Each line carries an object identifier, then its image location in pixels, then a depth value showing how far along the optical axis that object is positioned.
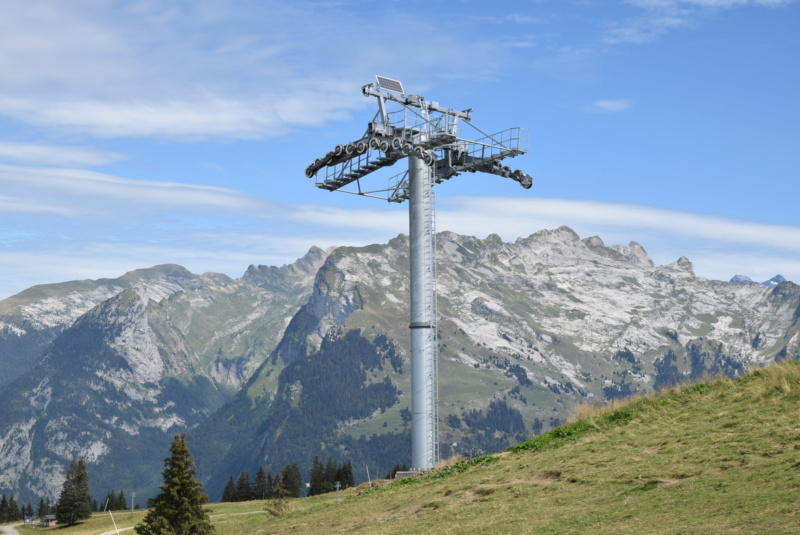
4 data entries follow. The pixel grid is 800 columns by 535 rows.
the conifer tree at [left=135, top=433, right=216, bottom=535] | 64.84
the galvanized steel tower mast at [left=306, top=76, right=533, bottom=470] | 55.00
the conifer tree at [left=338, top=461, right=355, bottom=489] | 195.91
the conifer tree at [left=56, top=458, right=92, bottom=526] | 167.25
